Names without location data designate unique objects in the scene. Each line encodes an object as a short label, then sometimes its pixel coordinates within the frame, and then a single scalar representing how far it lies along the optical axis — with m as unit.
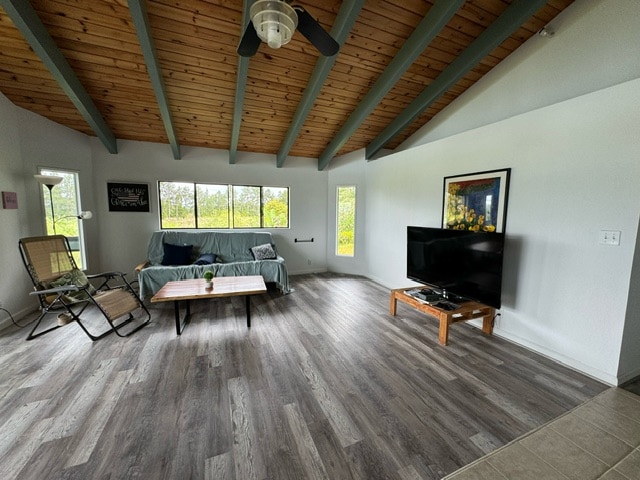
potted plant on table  3.16
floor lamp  3.17
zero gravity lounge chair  2.73
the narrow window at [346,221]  5.69
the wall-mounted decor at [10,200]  3.03
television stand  2.66
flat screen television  2.57
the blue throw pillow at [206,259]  4.34
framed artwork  2.83
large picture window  4.89
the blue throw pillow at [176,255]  4.37
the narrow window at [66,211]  3.72
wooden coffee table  2.88
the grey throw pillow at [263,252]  4.78
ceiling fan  1.48
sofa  3.87
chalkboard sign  4.47
